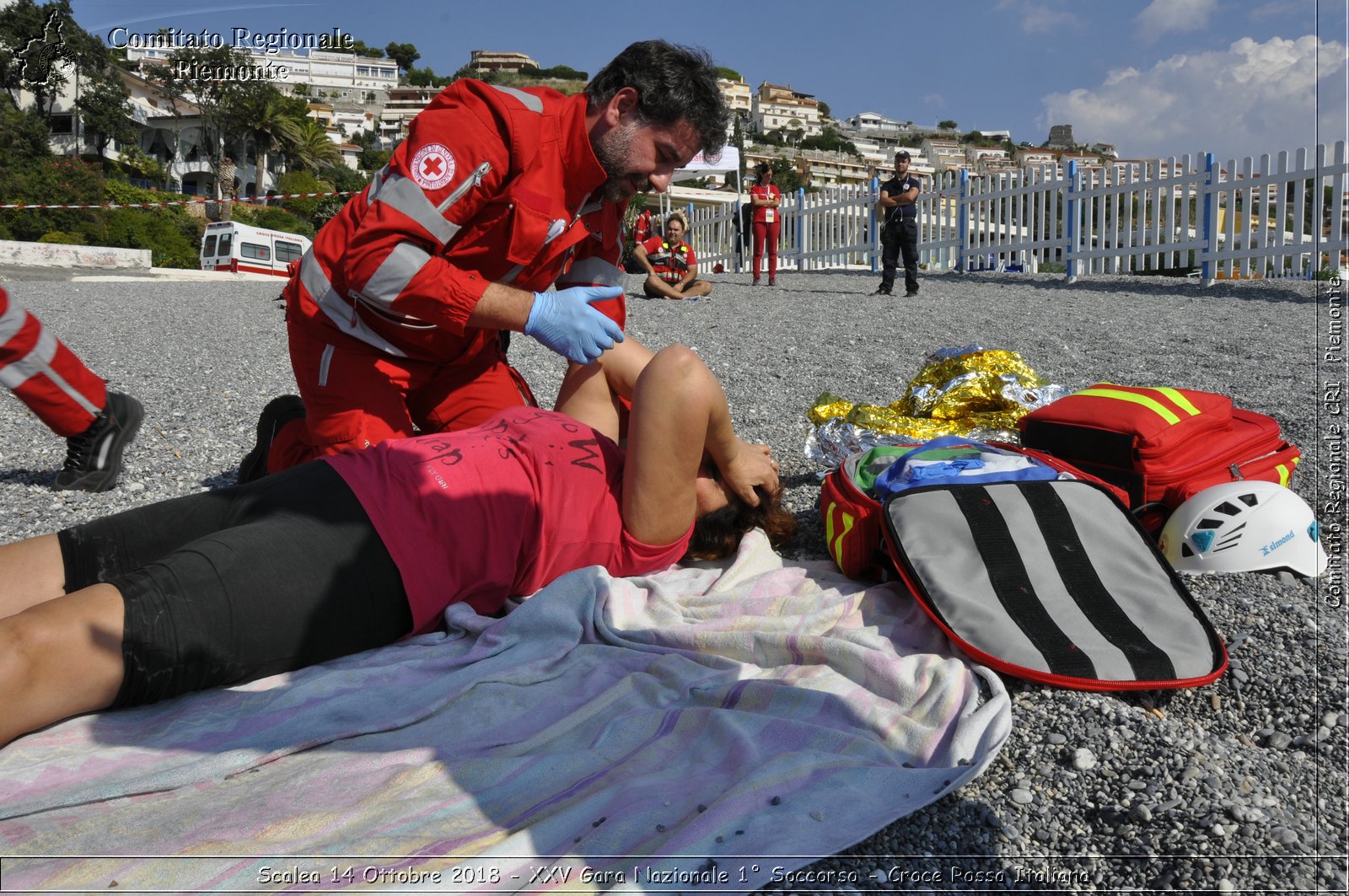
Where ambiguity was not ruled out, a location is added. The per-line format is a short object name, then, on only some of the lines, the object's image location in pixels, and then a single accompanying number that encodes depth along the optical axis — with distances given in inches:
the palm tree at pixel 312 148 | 1836.9
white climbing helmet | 97.0
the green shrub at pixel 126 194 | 1099.3
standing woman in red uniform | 502.6
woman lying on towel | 68.6
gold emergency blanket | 134.4
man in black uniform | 420.2
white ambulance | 872.3
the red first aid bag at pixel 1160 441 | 105.9
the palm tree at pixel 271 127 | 1702.8
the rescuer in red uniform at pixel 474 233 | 96.4
